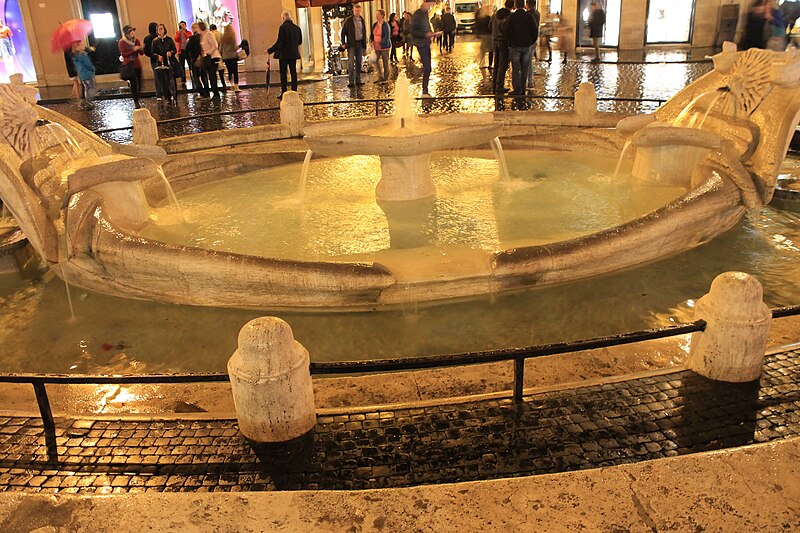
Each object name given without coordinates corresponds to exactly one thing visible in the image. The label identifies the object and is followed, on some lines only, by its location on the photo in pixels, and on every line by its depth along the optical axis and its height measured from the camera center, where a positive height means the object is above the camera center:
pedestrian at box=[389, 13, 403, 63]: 21.79 -0.88
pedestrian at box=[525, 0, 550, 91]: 12.92 -0.25
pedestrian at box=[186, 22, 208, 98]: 15.14 -0.95
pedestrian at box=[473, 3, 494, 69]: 17.03 -0.56
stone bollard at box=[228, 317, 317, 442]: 3.25 -1.65
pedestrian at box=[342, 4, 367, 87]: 14.73 -0.70
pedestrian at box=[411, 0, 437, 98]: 13.05 -0.49
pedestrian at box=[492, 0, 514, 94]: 12.57 -0.84
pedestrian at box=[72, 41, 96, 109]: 14.62 -1.01
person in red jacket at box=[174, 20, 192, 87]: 17.11 -0.54
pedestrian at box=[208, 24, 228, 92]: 16.67 -0.60
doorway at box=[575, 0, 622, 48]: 22.22 -0.70
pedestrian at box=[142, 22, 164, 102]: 15.05 -0.62
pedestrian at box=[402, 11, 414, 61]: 22.56 -1.36
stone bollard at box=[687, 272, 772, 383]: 3.58 -1.65
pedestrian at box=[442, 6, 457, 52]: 23.64 -0.63
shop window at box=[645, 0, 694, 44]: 21.67 -0.76
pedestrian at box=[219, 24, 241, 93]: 15.61 -0.82
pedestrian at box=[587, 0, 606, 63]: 19.47 -0.67
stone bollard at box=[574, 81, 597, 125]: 9.13 -1.30
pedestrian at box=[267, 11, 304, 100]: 13.68 -0.60
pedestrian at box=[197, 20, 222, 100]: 15.00 -0.85
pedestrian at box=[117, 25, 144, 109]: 14.20 -0.77
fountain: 5.05 -1.65
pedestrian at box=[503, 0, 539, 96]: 12.15 -0.62
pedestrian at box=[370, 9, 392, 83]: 16.23 -0.76
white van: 42.31 -0.46
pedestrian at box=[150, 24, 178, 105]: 14.74 -0.86
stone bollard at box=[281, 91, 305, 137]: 9.73 -1.35
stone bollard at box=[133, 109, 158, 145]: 9.12 -1.37
